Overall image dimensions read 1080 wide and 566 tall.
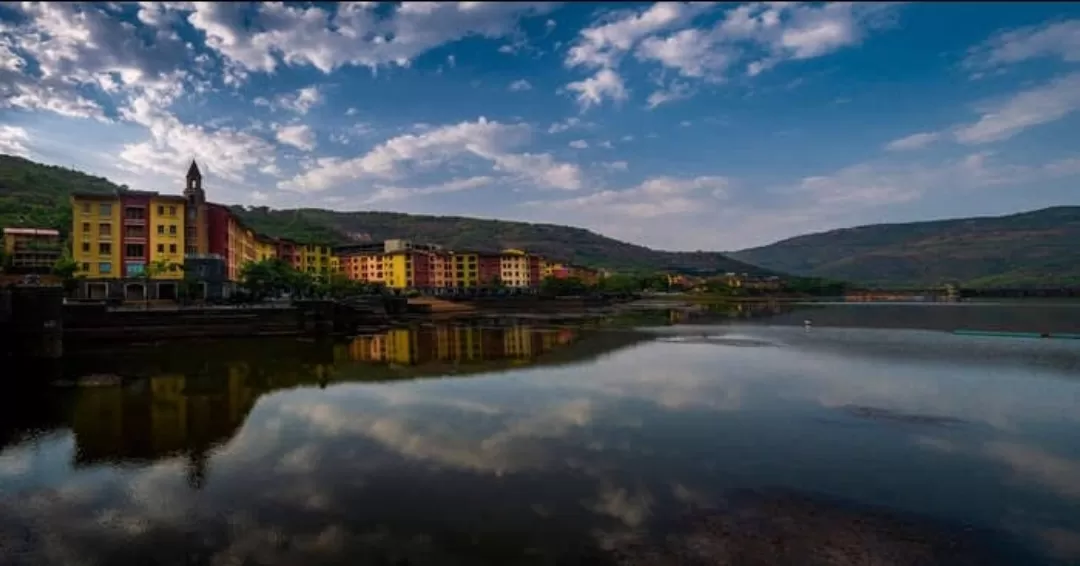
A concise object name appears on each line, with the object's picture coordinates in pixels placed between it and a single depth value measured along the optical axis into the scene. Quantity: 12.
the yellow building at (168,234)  73.75
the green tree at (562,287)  151.38
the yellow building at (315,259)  136.00
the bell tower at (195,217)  76.69
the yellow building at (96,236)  69.69
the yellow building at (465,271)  165.50
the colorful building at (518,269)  173.38
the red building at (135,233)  72.44
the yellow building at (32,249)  82.44
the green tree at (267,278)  82.88
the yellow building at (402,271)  148.38
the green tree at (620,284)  176.25
